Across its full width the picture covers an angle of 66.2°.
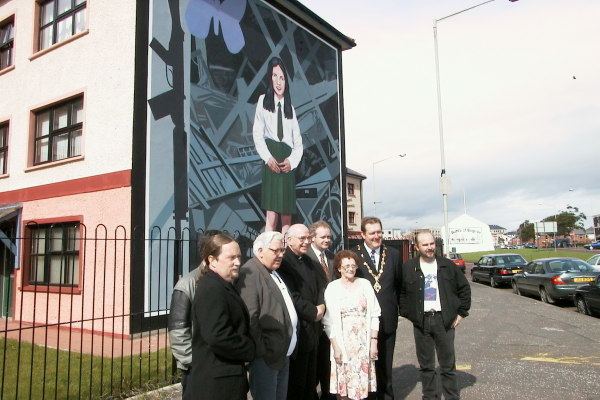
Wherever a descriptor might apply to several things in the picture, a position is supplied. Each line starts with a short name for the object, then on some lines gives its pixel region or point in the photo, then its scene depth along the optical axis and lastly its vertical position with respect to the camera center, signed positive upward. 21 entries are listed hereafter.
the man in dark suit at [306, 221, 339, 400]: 4.91 -0.28
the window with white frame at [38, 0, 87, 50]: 11.55 +5.95
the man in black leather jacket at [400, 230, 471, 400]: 4.87 -0.70
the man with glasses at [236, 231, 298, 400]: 3.45 -0.54
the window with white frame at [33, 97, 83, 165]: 11.30 +3.00
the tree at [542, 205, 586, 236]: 98.31 +4.32
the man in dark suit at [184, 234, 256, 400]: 2.88 -0.61
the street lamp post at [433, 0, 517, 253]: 14.58 +3.08
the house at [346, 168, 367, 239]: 45.41 +4.60
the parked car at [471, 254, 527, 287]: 20.88 -1.24
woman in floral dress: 4.36 -0.84
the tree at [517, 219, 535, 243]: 108.44 +2.53
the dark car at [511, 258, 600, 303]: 13.98 -1.19
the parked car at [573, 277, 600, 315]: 11.72 -1.53
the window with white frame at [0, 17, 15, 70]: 13.51 +6.18
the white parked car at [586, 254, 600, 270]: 18.40 -0.86
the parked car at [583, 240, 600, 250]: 75.50 -1.06
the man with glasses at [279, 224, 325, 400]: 4.16 -0.53
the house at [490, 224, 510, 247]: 175.90 +0.62
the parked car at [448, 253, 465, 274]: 26.68 -0.99
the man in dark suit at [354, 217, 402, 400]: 4.92 -0.42
